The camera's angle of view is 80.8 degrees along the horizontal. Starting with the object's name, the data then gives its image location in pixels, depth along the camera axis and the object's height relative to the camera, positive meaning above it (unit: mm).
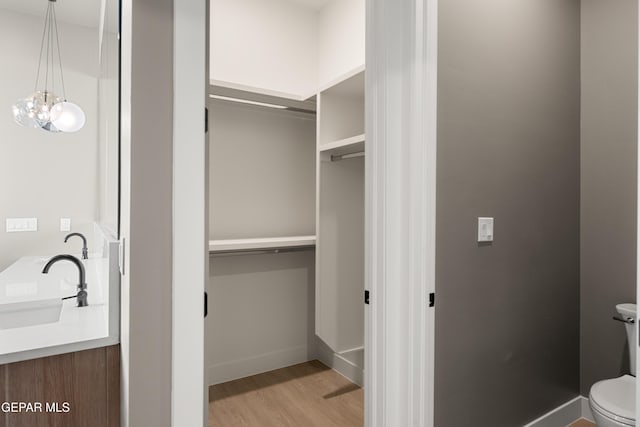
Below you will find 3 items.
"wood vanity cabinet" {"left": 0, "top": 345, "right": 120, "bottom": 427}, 1119 -555
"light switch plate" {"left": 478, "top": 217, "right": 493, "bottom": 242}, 1570 -64
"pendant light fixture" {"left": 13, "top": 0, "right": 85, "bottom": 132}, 2414 +712
